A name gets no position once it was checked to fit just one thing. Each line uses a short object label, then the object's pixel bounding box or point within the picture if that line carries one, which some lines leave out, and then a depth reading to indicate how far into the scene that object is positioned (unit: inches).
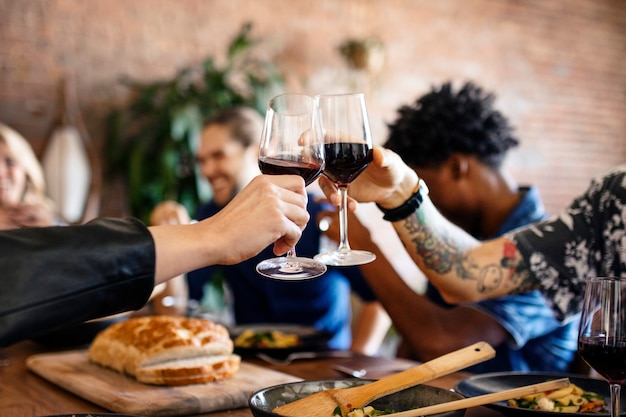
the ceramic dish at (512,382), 53.1
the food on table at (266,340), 73.8
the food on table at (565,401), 49.4
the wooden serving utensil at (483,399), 41.4
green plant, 161.2
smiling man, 107.7
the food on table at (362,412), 44.8
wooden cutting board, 53.8
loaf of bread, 60.1
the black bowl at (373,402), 46.0
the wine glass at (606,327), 40.6
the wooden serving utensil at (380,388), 45.4
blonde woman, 124.3
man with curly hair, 80.2
